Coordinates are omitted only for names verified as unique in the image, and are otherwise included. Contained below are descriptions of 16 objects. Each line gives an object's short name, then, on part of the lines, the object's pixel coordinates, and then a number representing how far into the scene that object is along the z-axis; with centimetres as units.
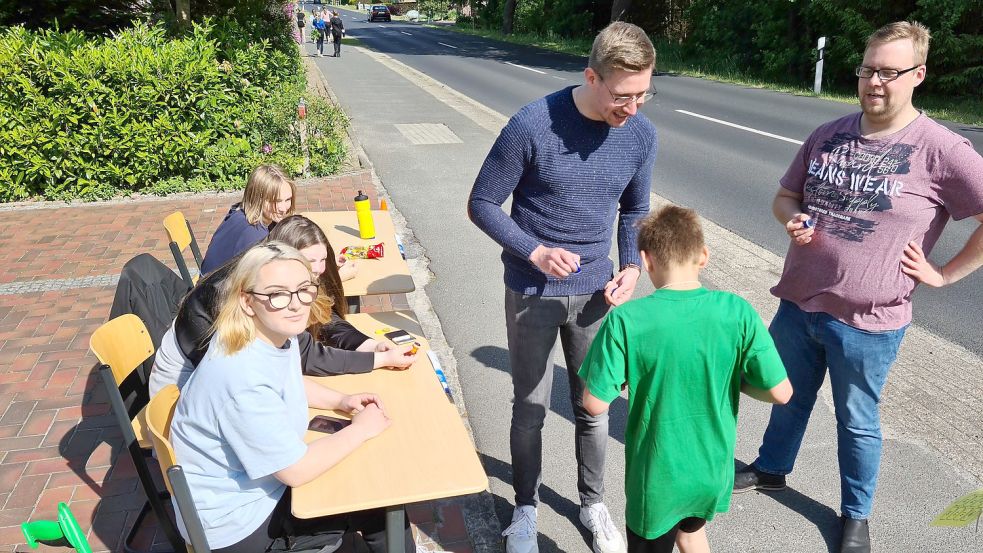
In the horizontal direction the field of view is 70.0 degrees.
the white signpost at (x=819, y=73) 1708
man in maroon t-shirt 262
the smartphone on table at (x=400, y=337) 313
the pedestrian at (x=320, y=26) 2892
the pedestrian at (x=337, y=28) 2788
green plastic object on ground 204
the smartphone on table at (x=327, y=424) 252
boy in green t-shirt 220
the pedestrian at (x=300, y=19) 3143
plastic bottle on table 443
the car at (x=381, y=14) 6400
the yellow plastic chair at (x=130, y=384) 269
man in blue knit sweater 251
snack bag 423
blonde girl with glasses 212
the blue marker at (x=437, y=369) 295
